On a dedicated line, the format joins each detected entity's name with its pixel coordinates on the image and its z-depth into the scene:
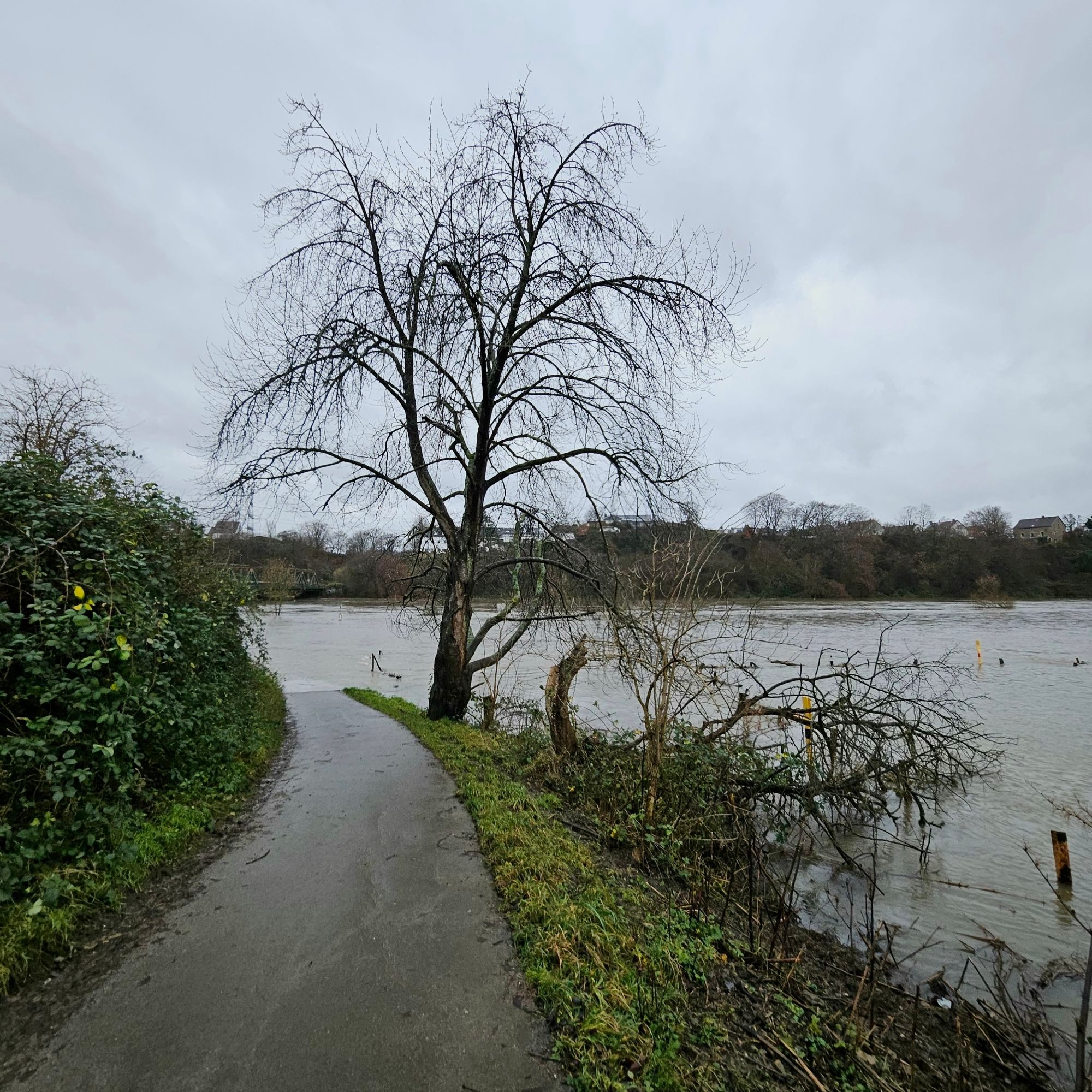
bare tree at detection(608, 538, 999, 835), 6.07
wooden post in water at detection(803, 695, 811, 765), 7.25
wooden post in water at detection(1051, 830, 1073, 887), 6.24
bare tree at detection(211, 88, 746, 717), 7.98
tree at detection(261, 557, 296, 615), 24.20
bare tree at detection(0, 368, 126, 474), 10.42
